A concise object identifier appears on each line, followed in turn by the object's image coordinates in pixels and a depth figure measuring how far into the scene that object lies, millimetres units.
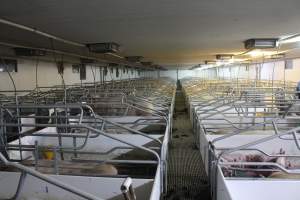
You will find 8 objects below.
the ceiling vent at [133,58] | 5107
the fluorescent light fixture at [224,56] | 4789
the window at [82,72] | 5906
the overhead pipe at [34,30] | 1563
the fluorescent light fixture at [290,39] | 2544
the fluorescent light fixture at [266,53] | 4316
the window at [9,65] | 3370
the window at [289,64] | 6613
